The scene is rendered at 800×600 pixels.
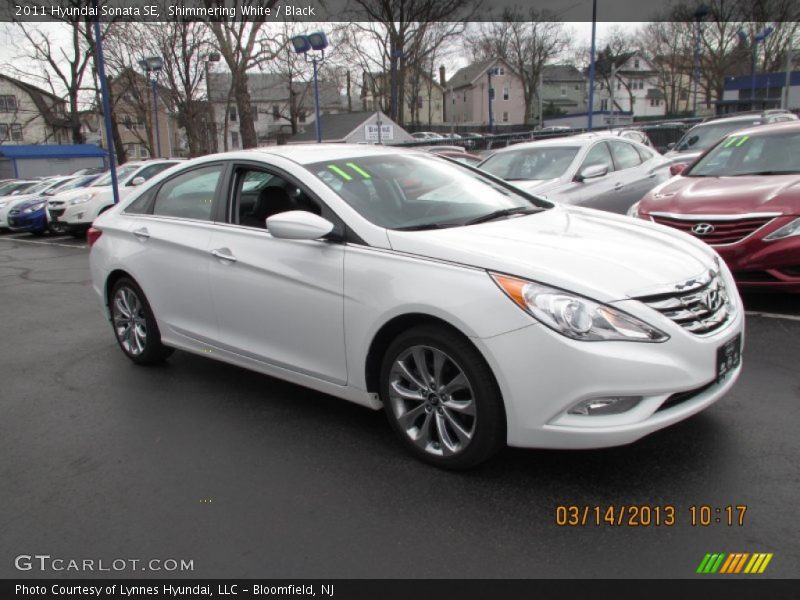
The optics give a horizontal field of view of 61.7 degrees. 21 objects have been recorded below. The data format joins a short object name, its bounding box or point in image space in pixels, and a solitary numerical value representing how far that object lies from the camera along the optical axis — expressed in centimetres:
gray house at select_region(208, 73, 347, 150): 7519
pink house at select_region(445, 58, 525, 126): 8925
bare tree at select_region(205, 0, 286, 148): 2978
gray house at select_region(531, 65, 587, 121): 9446
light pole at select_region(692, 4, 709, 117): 2666
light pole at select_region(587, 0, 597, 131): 2291
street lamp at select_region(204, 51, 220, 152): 2946
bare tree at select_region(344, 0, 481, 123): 4394
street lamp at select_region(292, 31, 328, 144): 1853
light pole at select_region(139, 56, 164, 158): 2199
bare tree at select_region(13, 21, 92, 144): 4075
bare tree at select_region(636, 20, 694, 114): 6506
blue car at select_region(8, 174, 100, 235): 1672
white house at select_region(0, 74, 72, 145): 6138
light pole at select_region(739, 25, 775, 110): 3322
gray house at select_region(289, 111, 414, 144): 5256
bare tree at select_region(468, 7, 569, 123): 6919
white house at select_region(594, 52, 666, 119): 9144
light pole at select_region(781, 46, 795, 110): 2985
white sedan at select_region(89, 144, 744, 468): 284
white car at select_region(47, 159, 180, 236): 1499
